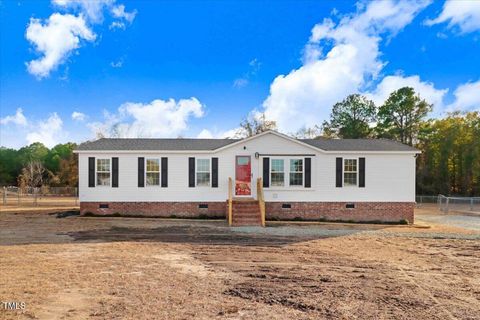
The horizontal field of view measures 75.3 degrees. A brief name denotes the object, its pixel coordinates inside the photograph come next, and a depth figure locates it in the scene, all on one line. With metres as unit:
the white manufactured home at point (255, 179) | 15.88
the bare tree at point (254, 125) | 40.94
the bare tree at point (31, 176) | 33.28
